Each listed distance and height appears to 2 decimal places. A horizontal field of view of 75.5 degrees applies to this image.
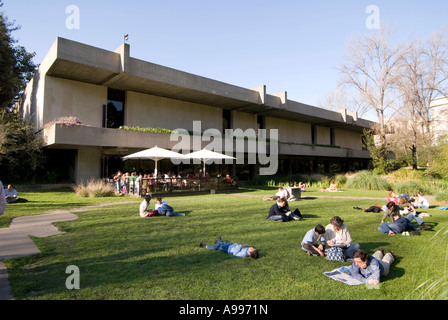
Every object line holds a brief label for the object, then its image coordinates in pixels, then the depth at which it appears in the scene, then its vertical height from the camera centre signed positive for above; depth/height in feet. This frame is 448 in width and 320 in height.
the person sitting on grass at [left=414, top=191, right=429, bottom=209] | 38.58 -3.97
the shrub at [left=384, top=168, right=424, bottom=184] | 78.17 -0.66
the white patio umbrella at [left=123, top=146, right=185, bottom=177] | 51.49 +3.66
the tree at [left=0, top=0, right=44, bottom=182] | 59.31 +6.95
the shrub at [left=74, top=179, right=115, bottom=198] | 49.14 -2.74
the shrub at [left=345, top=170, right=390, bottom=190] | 66.59 -1.96
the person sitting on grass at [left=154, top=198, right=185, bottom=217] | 31.76 -3.97
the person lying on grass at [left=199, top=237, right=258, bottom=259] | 17.42 -4.70
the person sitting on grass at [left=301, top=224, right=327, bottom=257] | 18.15 -4.47
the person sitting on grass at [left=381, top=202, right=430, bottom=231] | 25.13 -4.03
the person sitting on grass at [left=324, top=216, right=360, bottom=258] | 18.61 -4.18
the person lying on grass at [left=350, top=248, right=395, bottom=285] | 13.60 -4.69
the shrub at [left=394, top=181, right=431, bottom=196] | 54.85 -2.76
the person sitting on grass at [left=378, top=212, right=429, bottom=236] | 23.93 -4.39
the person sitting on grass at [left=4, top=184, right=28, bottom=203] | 39.42 -2.78
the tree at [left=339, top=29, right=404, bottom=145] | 102.06 +33.71
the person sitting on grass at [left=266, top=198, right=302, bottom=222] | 28.60 -3.93
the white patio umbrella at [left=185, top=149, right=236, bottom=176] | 58.30 +3.92
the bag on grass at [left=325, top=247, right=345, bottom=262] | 17.31 -4.86
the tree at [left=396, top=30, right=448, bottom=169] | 105.50 +28.50
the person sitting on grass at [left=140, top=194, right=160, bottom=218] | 30.75 -3.87
